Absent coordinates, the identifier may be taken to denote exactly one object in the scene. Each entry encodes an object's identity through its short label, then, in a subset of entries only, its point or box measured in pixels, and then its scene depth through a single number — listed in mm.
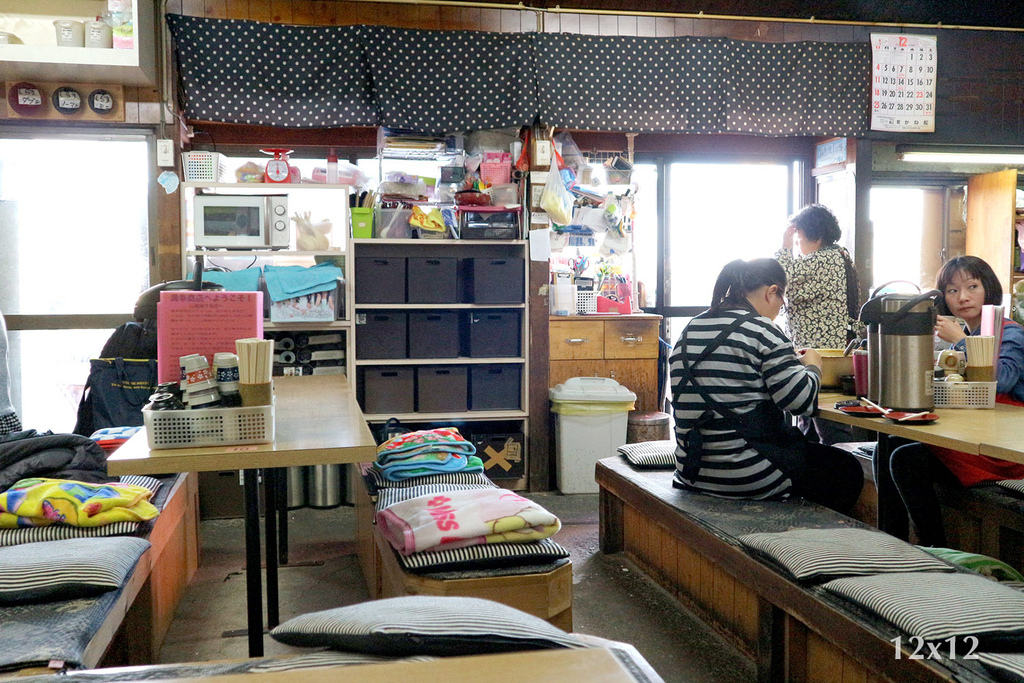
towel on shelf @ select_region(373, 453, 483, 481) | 2871
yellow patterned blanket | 2176
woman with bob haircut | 2691
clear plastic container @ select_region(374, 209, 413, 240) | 4629
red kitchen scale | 4438
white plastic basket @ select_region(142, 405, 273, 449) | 1938
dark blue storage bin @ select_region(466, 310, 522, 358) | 4719
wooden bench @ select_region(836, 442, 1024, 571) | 2510
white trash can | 4660
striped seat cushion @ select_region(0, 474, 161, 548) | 2137
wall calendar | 5039
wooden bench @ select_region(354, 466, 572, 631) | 2092
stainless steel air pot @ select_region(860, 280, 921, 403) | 2518
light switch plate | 4387
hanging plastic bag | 4695
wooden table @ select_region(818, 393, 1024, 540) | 2014
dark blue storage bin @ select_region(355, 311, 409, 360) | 4570
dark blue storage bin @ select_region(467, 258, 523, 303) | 4645
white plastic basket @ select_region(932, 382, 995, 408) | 2574
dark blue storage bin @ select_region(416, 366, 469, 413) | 4668
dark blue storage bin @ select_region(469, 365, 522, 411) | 4758
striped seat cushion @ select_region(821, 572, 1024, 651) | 1562
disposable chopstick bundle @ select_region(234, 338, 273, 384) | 1956
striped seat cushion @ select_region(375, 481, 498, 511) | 2596
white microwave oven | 4188
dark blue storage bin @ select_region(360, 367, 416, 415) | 4590
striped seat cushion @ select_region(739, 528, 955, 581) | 1980
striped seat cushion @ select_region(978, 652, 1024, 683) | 1419
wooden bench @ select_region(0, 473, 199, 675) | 1843
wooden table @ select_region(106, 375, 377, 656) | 1851
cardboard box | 4703
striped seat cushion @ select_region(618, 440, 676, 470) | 3416
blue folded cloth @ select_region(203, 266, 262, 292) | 4094
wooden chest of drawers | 4828
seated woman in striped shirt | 2633
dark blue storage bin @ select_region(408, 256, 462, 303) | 4609
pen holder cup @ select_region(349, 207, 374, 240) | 4520
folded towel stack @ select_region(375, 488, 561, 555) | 2145
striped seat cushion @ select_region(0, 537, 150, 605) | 1729
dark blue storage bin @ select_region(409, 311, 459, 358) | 4652
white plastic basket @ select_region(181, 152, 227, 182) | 4402
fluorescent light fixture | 5277
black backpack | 3764
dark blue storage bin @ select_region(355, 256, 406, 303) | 4539
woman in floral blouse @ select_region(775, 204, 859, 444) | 4117
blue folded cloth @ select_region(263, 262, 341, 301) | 4254
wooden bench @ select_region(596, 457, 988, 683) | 1779
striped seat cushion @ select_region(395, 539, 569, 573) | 2117
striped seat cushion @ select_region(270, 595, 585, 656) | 929
